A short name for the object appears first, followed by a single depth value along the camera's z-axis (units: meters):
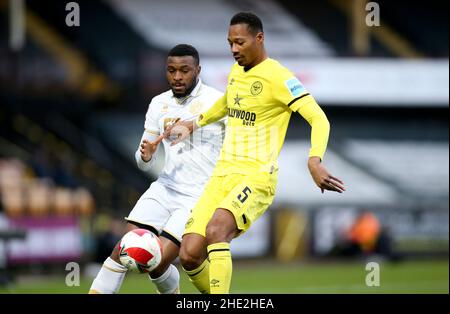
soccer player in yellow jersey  14.79
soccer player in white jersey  16.58
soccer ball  15.48
